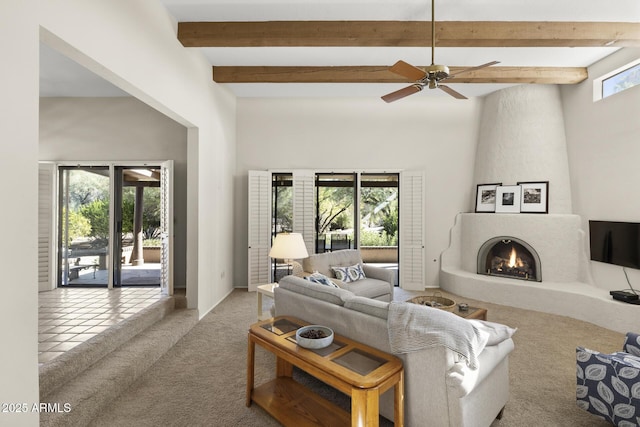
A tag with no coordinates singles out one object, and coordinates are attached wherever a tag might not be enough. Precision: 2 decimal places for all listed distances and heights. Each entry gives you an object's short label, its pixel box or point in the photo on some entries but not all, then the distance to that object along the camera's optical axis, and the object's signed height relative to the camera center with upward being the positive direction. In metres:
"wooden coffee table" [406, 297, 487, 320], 3.06 -1.07
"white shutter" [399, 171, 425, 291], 5.42 -0.31
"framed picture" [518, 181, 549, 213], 4.71 +0.31
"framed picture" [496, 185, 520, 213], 4.93 +0.29
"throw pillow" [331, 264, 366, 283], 4.08 -0.83
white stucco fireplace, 4.32 -0.17
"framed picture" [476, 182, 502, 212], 5.20 +0.33
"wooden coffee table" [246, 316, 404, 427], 1.56 -0.95
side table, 3.52 -0.93
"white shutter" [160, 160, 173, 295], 4.16 -0.15
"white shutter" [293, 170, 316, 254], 5.45 +0.16
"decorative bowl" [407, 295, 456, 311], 3.10 -0.99
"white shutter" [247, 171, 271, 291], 5.34 -0.22
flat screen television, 3.54 -0.36
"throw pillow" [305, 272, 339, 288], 3.09 -0.69
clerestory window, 3.81 +1.90
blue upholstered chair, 1.79 -1.12
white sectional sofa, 1.68 -0.93
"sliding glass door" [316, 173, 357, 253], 5.63 +0.08
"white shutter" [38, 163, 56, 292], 4.49 -0.13
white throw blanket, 1.67 -0.71
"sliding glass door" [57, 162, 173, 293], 4.71 -0.03
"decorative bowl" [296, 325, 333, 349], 1.89 -0.83
